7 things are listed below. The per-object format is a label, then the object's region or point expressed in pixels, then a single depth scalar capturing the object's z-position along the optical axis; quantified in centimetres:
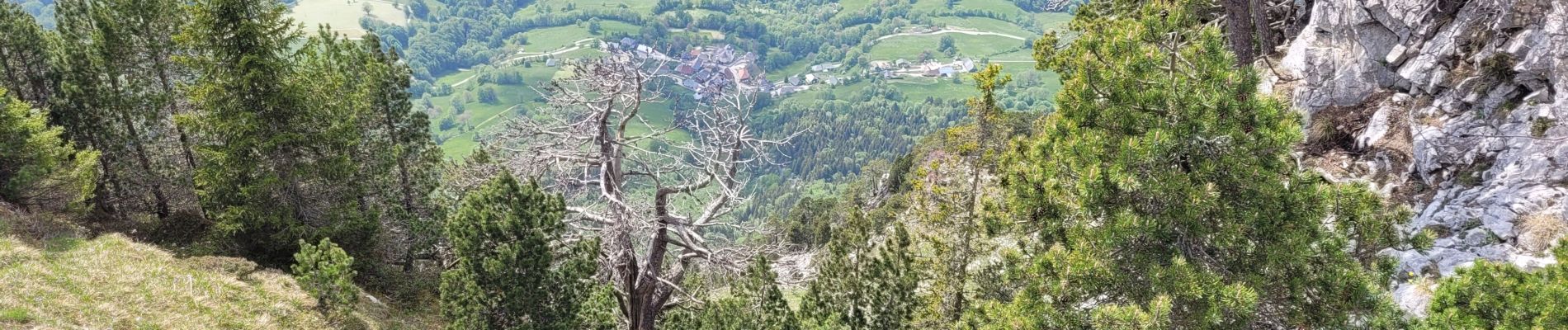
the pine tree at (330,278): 1397
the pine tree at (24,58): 1978
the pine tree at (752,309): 1325
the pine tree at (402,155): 1905
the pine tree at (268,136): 1568
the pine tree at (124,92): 1914
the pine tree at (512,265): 1214
